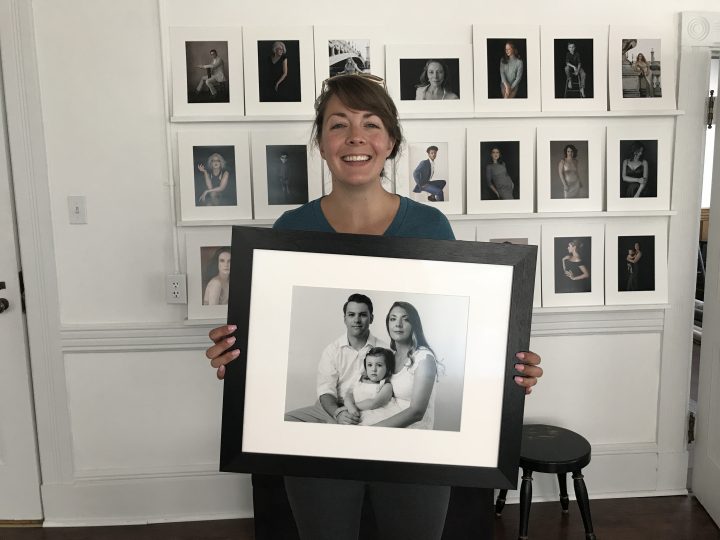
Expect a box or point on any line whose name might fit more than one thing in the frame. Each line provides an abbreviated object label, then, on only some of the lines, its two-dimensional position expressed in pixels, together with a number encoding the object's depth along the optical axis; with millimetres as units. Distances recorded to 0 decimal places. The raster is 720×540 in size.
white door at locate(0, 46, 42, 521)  2408
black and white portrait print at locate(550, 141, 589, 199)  2477
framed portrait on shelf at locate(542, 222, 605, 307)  2529
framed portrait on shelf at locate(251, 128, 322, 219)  2387
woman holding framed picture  1398
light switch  2391
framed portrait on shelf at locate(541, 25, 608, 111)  2412
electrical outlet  2428
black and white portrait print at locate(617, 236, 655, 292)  2562
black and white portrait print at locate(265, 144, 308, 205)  2391
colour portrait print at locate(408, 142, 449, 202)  2432
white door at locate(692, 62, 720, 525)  2572
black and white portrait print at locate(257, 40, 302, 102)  2340
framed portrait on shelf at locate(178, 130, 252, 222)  2369
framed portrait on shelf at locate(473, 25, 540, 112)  2395
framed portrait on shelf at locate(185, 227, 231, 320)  2426
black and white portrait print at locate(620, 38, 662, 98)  2441
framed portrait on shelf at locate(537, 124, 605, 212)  2467
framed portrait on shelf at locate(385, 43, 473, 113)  2371
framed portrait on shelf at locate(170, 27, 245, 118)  2318
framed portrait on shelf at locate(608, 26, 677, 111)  2432
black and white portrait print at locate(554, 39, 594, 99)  2418
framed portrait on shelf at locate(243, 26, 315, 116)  2334
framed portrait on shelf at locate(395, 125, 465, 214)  2426
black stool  2227
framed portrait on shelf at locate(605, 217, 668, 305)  2557
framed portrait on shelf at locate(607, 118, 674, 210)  2490
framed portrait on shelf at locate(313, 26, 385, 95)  2348
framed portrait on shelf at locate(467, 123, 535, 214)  2447
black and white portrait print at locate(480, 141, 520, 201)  2455
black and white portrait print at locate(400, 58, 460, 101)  2381
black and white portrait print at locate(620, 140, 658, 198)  2500
